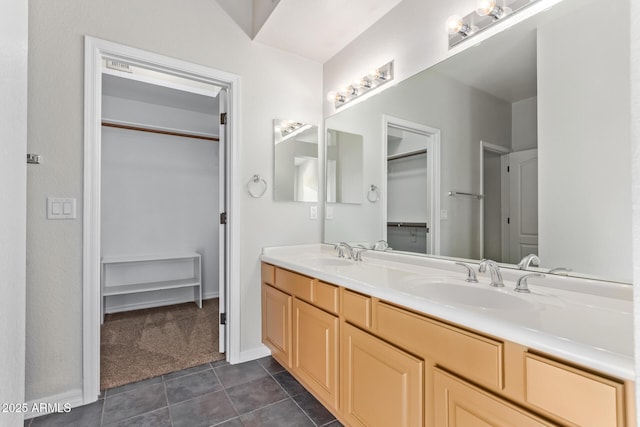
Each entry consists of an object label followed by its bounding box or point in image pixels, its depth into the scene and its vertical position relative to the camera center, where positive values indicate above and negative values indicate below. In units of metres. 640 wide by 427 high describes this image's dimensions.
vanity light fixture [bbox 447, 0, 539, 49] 1.32 +0.93
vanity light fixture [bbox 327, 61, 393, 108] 1.99 +0.94
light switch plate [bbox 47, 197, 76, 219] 1.65 +0.04
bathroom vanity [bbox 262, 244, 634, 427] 0.68 -0.40
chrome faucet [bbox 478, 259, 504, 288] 1.21 -0.24
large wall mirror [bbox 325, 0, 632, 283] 1.03 +0.30
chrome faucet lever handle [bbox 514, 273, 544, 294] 1.13 -0.26
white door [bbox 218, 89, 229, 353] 2.27 -0.14
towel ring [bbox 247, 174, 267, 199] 2.25 +0.22
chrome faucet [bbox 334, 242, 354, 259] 2.09 -0.25
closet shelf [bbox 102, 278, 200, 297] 3.17 -0.80
